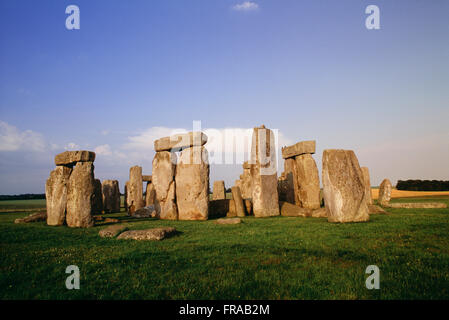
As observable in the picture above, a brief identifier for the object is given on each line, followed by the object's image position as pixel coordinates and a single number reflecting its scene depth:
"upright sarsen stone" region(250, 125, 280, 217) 13.66
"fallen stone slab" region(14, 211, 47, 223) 12.44
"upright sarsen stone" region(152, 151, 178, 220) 14.24
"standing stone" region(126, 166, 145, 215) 19.31
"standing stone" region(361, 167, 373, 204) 16.70
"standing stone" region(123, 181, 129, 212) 21.31
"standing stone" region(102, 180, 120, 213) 21.50
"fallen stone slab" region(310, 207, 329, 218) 12.66
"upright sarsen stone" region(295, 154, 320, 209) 16.48
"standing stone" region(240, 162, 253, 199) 26.66
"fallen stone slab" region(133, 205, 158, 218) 15.68
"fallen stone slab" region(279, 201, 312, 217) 13.28
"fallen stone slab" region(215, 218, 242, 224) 10.59
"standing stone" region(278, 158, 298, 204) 17.67
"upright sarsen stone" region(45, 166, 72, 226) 11.23
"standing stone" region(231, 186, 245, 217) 14.56
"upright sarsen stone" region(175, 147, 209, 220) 13.68
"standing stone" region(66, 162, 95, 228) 10.66
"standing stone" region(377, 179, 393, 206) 17.00
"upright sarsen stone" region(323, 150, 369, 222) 9.58
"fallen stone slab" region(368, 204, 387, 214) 12.33
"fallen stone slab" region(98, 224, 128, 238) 8.24
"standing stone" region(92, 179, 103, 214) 18.26
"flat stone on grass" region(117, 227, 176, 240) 7.49
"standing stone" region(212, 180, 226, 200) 26.50
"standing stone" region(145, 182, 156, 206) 20.24
